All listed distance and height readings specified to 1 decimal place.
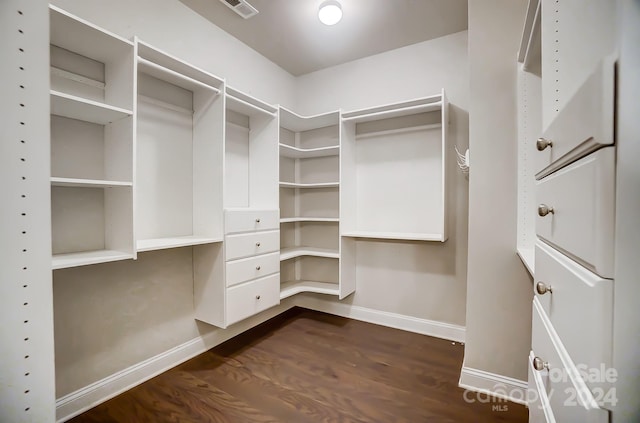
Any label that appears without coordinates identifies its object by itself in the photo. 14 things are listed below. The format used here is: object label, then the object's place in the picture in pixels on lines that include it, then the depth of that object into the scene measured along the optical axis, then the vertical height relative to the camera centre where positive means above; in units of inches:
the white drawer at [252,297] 82.7 -29.9
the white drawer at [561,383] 19.2 -15.3
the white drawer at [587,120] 16.6 +6.4
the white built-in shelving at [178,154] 75.2 +15.5
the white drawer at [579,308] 17.6 -8.1
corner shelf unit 120.6 +1.5
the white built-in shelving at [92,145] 57.8 +13.9
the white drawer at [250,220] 82.6 -4.6
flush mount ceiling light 82.0 +59.4
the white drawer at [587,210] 17.4 -0.2
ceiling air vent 81.6 +61.1
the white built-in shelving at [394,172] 101.9 +13.8
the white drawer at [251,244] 82.7 -12.4
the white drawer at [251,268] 82.9 -20.2
